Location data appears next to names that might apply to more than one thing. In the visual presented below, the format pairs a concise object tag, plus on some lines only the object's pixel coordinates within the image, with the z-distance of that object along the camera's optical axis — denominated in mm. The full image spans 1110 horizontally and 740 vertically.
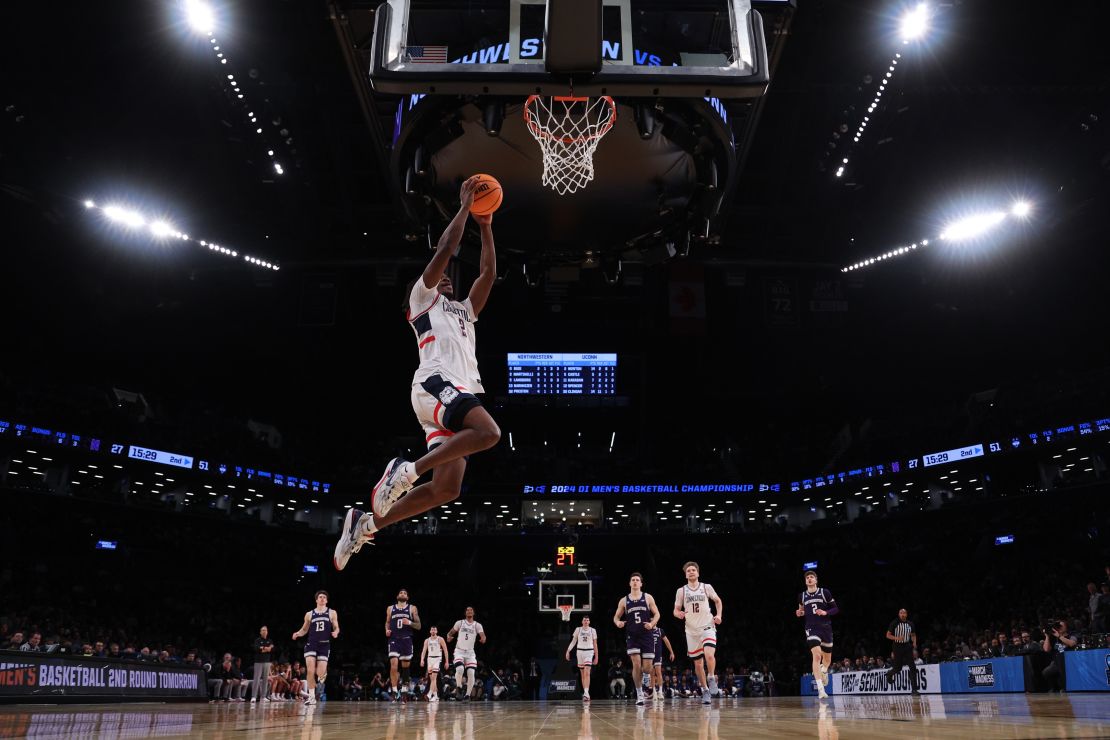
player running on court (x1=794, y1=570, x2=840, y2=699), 11609
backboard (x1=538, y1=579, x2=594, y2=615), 21922
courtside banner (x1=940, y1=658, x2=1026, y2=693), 15453
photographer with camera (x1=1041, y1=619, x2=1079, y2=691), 14055
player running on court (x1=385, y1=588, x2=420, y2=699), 13109
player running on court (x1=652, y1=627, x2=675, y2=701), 12242
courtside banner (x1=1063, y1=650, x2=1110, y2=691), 13234
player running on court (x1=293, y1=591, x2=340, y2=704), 12734
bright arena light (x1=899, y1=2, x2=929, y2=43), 11281
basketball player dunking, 5082
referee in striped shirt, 15023
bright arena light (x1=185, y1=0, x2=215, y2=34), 11414
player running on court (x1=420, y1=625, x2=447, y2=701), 14884
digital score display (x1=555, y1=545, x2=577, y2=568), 23162
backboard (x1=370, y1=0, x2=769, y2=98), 5996
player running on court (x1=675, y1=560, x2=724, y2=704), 10922
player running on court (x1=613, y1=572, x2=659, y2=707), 11688
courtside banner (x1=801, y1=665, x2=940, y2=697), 17438
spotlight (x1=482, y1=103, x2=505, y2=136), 9156
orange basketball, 5441
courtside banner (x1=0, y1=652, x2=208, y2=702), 11180
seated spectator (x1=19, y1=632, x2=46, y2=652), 15483
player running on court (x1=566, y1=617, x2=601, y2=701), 13977
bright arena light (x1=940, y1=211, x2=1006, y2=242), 17125
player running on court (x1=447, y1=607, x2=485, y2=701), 15391
